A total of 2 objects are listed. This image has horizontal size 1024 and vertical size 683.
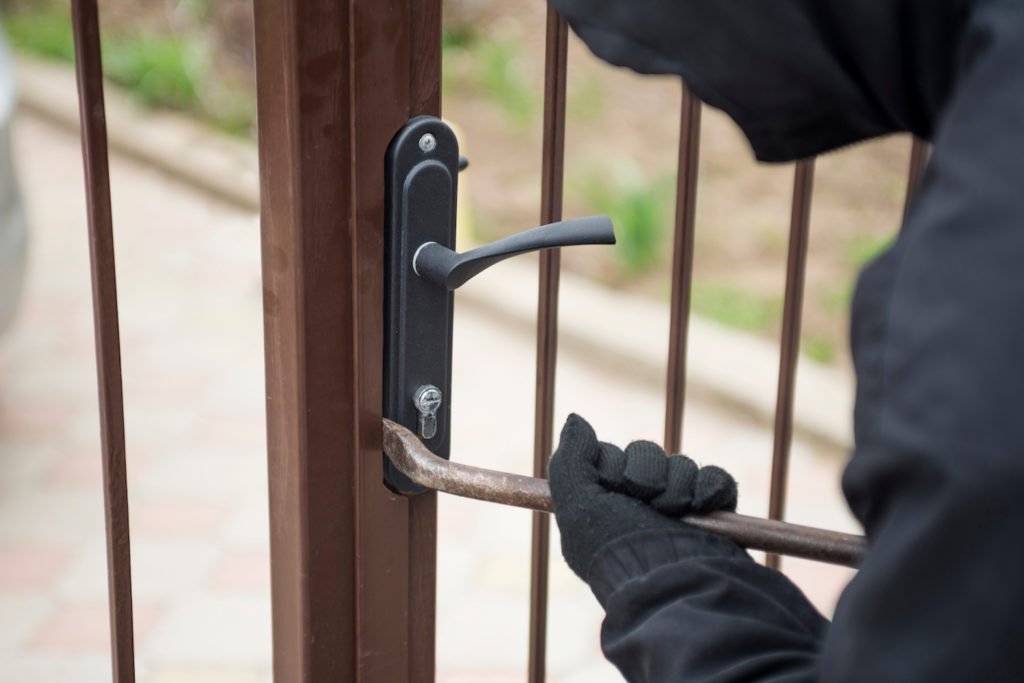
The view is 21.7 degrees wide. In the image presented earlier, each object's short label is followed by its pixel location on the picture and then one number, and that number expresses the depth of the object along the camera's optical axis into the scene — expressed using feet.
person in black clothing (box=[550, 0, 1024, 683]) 3.89
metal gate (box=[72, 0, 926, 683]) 4.96
